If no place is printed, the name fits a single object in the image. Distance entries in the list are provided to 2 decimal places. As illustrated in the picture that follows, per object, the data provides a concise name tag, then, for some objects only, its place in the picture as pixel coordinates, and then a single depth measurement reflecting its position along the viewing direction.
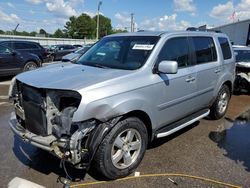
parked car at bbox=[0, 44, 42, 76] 8.00
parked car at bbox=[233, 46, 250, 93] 6.03
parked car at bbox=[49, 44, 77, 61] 16.20
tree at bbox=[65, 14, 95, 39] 65.34
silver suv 2.18
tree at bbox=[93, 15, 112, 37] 73.06
